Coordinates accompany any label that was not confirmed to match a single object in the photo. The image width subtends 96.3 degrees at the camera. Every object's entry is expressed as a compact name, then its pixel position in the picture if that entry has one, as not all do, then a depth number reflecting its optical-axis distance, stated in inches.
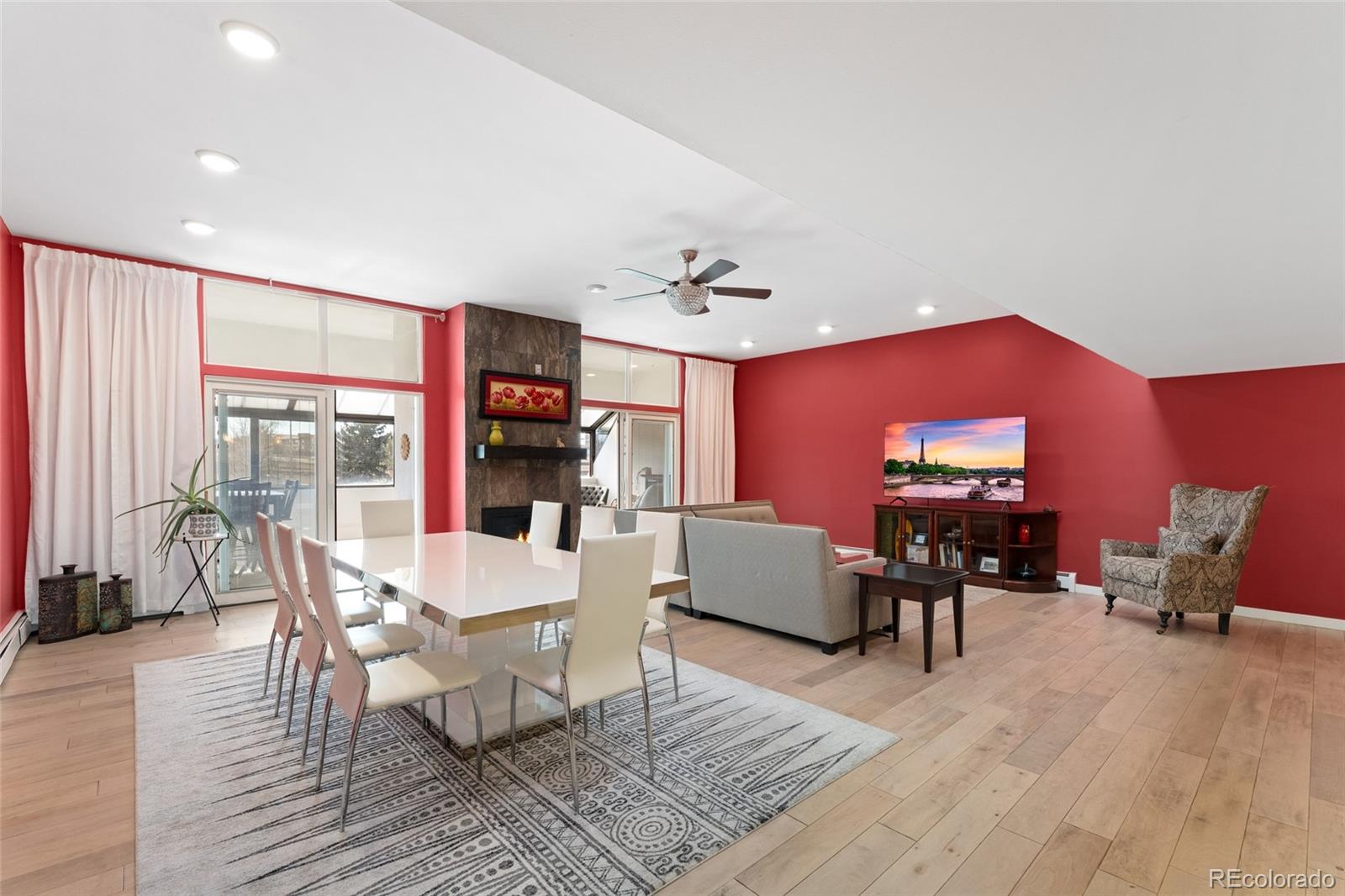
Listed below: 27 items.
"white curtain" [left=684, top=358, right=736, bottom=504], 330.0
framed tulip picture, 235.5
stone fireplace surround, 231.9
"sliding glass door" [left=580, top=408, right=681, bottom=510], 305.1
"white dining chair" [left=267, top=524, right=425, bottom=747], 94.7
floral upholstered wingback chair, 169.0
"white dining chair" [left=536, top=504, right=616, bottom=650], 137.8
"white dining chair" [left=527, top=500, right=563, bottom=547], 163.0
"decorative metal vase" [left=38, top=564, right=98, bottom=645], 154.9
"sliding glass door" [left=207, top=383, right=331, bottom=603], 197.6
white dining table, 84.4
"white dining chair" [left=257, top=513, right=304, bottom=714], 113.3
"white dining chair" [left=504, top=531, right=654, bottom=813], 84.3
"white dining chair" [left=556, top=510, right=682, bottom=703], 122.8
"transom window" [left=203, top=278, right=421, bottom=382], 196.4
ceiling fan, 164.9
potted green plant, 170.7
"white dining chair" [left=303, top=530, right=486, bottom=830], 80.5
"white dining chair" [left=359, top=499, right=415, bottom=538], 160.4
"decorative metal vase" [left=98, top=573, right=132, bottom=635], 164.4
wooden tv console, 230.2
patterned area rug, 71.6
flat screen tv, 238.2
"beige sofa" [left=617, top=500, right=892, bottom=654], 150.3
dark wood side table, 136.8
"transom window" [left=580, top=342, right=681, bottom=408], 296.2
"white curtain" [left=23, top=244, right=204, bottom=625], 162.6
